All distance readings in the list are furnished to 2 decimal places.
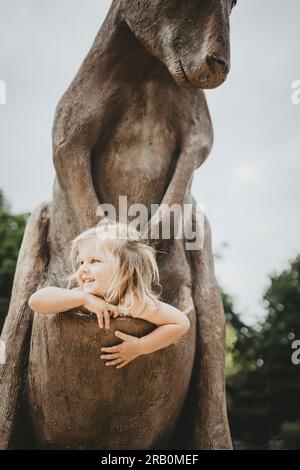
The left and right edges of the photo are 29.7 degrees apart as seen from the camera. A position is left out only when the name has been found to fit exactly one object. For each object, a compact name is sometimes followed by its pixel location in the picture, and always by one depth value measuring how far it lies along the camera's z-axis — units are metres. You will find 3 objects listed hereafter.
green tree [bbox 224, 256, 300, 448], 15.77
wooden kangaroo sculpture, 2.74
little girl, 2.51
